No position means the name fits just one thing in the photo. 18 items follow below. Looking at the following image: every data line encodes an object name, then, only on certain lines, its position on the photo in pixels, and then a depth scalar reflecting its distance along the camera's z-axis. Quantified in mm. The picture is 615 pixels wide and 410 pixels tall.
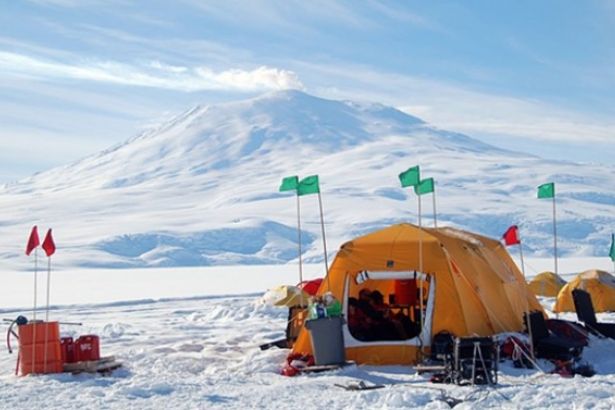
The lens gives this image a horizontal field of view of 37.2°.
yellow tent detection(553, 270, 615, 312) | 21656
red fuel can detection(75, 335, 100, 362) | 13117
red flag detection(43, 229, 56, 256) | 14008
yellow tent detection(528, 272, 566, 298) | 26798
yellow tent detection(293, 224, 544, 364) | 13969
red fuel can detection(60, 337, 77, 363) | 13102
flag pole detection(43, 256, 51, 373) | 12750
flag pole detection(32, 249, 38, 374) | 12695
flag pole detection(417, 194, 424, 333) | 13898
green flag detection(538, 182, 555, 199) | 24188
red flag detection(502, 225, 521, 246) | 18538
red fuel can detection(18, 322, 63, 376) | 12734
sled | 12836
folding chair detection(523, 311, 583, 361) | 13250
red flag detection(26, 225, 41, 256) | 13484
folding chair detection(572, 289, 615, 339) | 15398
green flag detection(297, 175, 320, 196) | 16536
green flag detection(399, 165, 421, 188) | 15320
